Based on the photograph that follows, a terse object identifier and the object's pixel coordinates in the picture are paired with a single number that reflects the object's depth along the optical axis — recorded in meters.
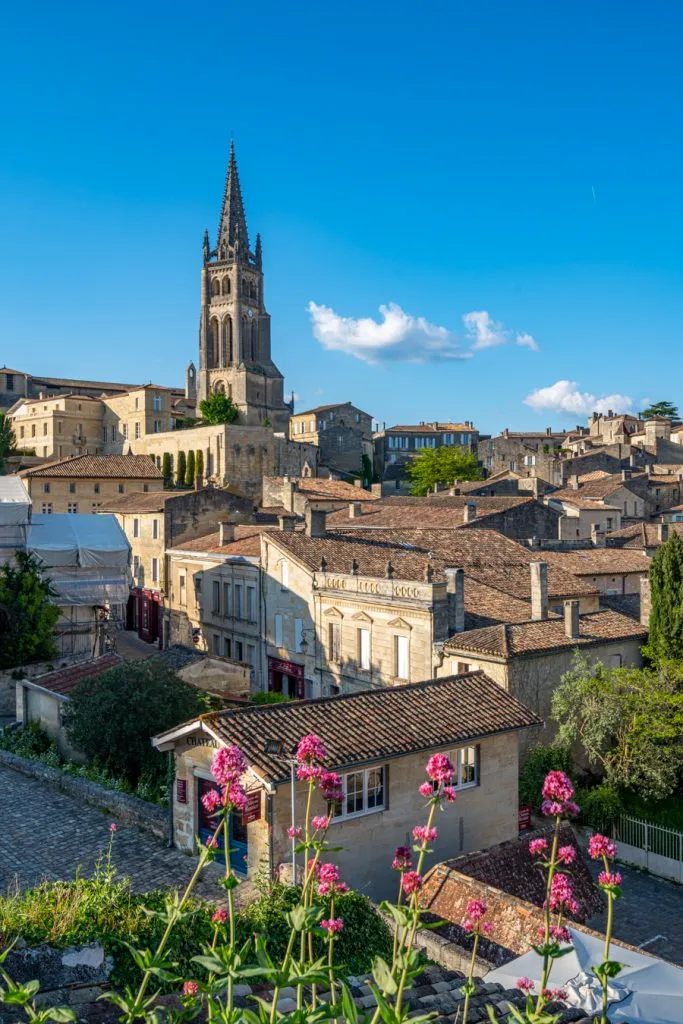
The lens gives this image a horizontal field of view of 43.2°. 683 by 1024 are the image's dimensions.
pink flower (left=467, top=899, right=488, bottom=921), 5.36
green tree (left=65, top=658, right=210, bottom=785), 21.25
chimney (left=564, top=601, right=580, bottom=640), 25.59
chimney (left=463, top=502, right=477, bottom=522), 44.75
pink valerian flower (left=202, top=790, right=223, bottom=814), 5.45
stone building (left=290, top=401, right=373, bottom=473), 111.31
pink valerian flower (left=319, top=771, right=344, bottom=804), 5.56
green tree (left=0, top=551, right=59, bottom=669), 32.03
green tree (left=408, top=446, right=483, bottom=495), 94.38
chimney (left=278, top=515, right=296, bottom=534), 36.59
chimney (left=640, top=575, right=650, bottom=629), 28.42
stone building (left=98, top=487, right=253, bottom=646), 46.38
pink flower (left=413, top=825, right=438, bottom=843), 5.34
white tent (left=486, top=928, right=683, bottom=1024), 7.99
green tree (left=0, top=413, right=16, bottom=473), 76.38
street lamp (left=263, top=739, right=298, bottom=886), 15.59
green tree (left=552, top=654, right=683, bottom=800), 22.95
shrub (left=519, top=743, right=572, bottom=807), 22.06
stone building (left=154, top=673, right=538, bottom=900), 15.32
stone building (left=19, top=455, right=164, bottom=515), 65.50
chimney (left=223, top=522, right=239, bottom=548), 40.53
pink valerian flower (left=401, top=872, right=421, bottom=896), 5.18
